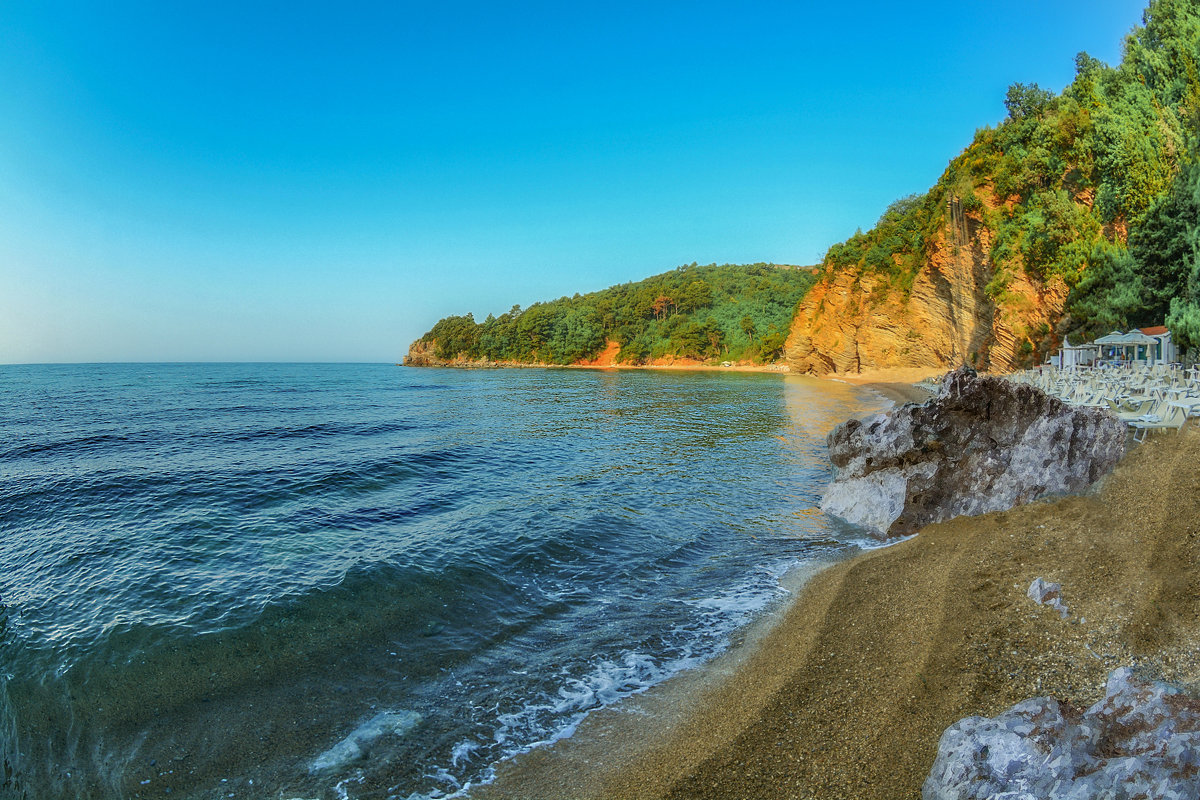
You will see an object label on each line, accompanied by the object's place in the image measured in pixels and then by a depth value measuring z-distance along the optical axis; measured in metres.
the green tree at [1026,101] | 34.69
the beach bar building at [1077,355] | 27.03
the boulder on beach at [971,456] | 9.19
